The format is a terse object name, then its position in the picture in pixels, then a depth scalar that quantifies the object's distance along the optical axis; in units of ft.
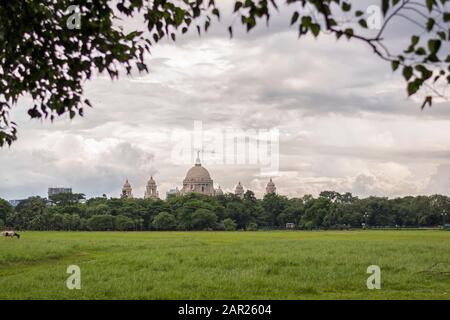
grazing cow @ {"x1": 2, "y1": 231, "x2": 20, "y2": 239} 210.83
